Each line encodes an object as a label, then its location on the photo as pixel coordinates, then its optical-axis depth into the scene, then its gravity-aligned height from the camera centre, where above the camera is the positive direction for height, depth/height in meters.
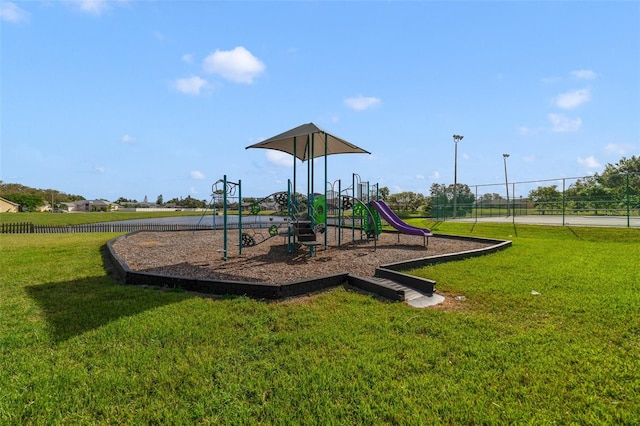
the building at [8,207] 61.92 +1.36
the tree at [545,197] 23.29 +0.96
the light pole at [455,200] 25.97 +0.85
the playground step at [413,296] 4.56 -1.30
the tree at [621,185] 18.00 +1.51
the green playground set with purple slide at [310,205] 8.48 +0.20
